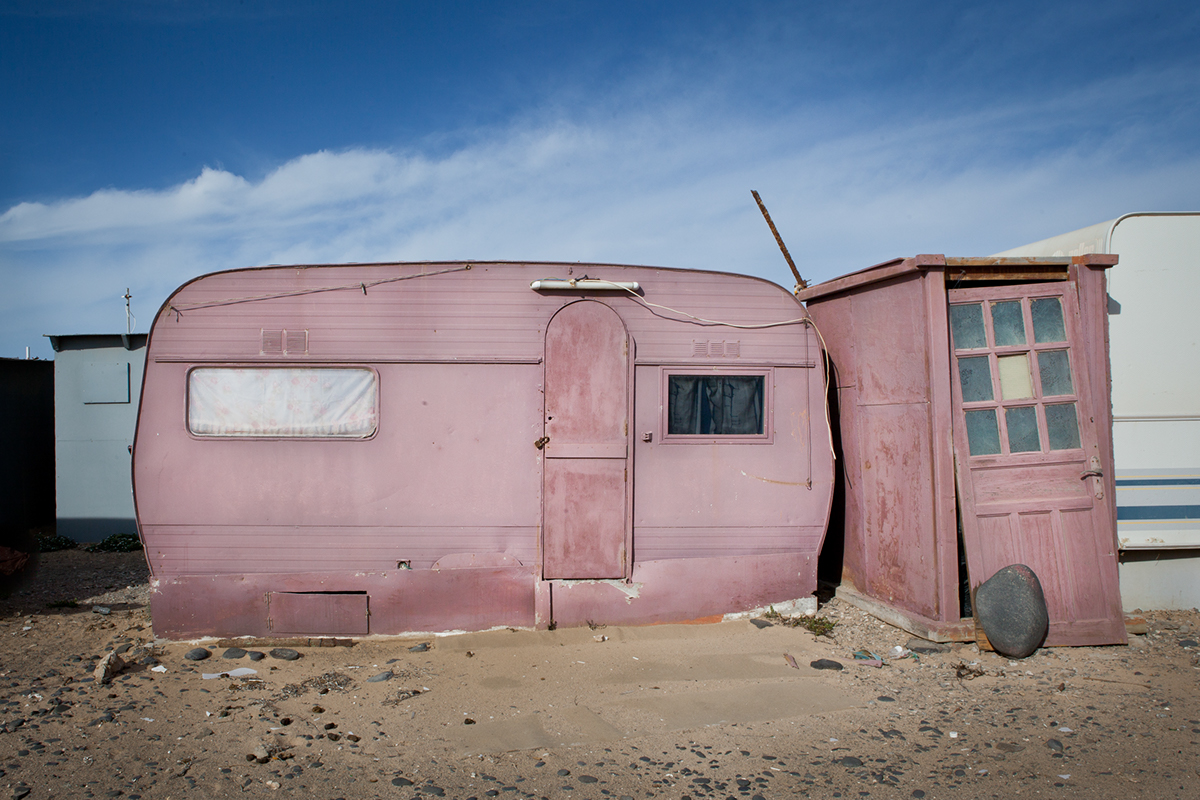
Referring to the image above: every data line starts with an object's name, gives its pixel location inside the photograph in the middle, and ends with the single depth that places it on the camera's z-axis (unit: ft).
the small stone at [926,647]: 15.76
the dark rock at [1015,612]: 15.28
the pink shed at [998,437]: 15.97
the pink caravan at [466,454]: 16.87
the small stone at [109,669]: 14.35
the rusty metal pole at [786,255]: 20.62
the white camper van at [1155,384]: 18.37
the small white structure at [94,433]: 30.58
